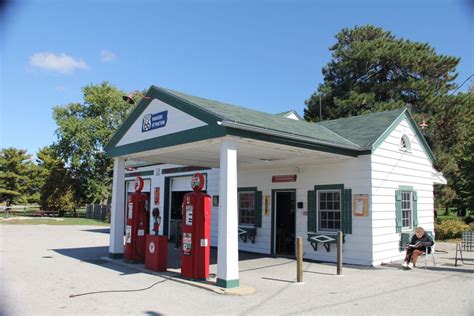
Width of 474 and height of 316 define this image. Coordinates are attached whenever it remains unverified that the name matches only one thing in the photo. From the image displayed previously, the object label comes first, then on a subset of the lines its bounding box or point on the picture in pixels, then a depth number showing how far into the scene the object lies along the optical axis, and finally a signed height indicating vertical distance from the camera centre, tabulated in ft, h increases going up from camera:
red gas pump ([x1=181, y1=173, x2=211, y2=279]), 29.30 -2.82
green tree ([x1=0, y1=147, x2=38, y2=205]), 148.15 +7.02
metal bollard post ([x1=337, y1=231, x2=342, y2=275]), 31.81 -4.37
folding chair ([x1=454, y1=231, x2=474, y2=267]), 37.25 -3.85
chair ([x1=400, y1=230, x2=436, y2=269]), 41.39 -4.16
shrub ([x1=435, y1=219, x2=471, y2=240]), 67.05 -5.18
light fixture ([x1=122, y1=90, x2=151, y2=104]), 34.82 +8.59
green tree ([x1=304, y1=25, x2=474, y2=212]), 85.30 +25.19
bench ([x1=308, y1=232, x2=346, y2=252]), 39.19 -4.07
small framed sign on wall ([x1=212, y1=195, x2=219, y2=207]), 53.61 -0.53
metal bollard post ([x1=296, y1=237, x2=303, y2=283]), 28.84 -4.73
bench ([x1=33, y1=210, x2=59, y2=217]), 112.27 -5.31
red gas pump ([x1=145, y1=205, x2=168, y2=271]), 32.96 -4.67
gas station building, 28.68 +2.55
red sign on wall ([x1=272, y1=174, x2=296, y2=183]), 44.26 +2.05
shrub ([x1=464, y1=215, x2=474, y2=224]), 105.42 -5.48
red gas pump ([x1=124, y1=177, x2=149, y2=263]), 37.45 -3.03
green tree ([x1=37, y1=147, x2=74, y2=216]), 116.67 +0.66
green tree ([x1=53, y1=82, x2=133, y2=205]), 132.77 +19.45
